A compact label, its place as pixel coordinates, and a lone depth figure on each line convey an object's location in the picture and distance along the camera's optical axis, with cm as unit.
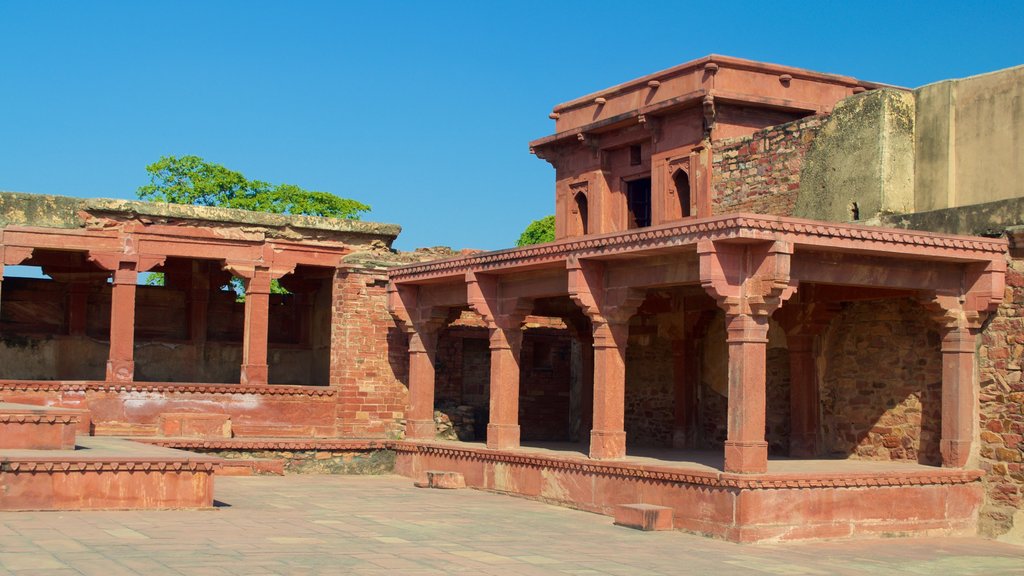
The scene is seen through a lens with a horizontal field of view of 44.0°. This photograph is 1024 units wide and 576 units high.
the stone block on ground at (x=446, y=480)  1655
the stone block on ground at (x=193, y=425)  1806
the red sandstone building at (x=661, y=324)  1280
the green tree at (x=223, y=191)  3775
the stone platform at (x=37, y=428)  1217
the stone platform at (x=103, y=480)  1124
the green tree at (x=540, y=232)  4419
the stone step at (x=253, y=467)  1695
